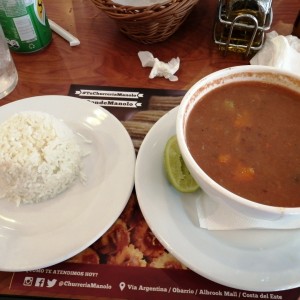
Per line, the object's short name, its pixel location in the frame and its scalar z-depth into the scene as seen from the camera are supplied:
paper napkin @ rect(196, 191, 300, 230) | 0.26
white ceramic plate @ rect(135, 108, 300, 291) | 0.24
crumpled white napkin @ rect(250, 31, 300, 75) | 0.39
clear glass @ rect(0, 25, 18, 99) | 0.42
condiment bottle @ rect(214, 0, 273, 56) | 0.41
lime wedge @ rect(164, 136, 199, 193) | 0.28
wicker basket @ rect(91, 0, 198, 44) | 0.39
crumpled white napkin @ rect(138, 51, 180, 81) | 0.42
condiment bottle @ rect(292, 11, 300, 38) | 0.44
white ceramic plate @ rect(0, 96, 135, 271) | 0.27
